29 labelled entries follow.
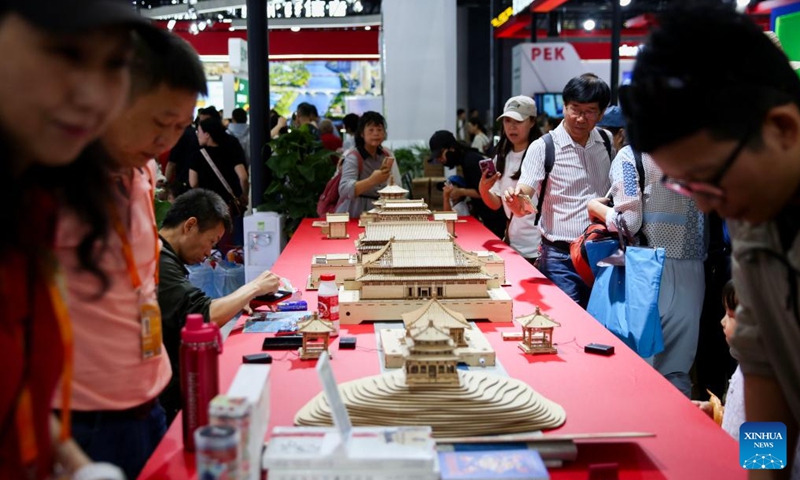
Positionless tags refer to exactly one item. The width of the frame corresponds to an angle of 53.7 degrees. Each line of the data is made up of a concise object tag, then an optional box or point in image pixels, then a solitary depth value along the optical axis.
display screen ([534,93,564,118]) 12.80
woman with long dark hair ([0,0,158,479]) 0.90
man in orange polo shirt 1.61
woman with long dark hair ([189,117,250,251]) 7.23
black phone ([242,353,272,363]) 2.31
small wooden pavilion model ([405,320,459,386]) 1.80
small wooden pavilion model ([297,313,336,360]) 2.36
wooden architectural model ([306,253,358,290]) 3.34
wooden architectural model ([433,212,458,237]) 4.70
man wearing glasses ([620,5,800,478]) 1.15
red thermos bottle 1.64
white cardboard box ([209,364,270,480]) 1.26
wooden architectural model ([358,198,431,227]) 4.42
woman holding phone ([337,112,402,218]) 5.46
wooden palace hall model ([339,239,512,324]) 2.83
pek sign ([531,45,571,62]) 12.92
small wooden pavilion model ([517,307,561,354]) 2.44
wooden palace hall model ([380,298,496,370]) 2.29
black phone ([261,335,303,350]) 2.49
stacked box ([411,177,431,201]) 8.62
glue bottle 2.78
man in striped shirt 3.83
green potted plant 6.63
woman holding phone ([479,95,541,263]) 4.58
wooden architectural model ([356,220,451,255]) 3.15
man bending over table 2.50
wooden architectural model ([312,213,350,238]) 4.85
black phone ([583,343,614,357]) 2.42
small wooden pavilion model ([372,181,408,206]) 4.79
